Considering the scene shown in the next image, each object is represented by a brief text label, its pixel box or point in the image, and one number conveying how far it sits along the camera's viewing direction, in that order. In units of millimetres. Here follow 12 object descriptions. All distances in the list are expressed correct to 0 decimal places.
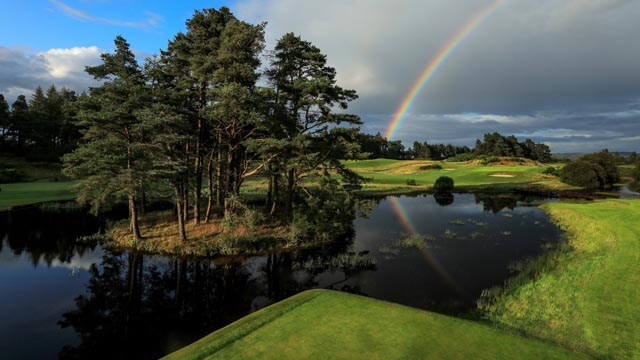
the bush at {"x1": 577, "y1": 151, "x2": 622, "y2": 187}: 76100
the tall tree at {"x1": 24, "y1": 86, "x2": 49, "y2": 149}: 83750
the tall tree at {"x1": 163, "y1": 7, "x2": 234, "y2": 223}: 26766
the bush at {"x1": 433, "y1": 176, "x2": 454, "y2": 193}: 69062
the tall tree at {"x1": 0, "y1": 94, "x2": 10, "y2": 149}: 82000
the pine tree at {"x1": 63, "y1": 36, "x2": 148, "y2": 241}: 23922
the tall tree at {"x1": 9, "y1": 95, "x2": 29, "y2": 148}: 83312
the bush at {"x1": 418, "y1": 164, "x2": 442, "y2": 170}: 106812
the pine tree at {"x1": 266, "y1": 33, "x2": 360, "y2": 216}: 27625
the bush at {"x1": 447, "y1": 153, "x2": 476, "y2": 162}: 149362
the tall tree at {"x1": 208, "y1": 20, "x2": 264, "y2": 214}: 23600
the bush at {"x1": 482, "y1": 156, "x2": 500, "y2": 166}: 110462
